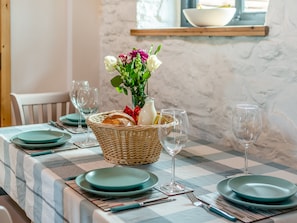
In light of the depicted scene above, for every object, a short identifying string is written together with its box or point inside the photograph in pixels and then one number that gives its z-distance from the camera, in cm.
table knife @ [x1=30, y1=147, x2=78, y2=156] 165
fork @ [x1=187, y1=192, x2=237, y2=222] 111
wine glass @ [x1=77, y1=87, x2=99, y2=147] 185
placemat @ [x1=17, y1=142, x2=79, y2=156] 167
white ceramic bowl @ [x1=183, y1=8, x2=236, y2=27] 219
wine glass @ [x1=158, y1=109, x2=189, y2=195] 127
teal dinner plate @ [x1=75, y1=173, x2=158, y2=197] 123
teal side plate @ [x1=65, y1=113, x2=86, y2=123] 217
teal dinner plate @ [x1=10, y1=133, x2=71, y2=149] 172
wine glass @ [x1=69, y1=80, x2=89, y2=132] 189
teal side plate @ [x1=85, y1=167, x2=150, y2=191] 125
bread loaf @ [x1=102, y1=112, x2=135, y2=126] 157
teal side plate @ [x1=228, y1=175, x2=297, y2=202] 117
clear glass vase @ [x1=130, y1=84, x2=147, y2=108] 174
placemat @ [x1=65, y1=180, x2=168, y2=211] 119
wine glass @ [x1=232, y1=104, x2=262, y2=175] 140
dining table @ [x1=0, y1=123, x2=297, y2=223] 114
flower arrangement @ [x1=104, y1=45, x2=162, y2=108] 170
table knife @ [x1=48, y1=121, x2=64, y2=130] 214
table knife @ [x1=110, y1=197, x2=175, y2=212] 115
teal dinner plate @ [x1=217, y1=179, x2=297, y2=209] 114
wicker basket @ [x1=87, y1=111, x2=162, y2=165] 151
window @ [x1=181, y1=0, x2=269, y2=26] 217
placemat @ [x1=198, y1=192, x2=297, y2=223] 111
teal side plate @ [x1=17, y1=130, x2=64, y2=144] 175
